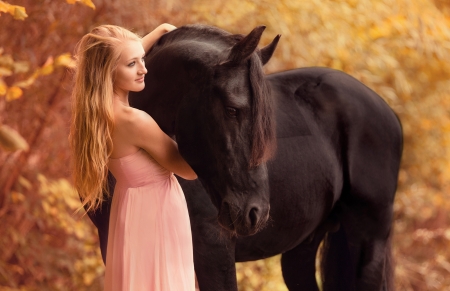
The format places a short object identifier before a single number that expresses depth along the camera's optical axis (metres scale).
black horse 4.20
